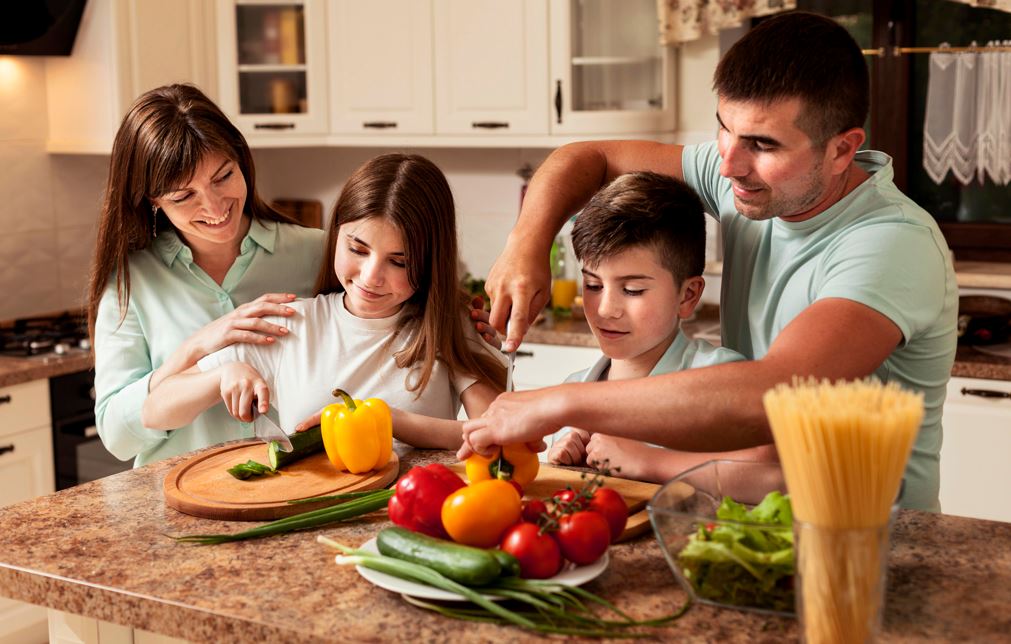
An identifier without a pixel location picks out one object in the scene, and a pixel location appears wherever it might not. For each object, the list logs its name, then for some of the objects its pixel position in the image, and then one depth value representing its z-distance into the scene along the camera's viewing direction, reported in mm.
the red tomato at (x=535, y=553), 1322
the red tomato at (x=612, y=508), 1446
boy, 1804
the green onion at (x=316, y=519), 1524
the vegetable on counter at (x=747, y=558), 1240
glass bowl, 1246
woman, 2117
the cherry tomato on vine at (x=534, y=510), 1421
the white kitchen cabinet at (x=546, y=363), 3641
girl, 2025
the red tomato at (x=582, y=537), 1347
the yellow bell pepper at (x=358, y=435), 1734
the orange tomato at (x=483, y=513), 1380
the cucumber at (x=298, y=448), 1786
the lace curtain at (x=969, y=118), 3553
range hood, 3609
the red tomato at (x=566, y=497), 1406
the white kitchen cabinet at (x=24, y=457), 3256
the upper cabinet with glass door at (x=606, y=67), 3803
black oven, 3402
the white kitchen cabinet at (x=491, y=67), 3855
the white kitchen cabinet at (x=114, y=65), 3760
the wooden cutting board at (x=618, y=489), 1524
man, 1425
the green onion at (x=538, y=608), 1235
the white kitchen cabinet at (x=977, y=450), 3096
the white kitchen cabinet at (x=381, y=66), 4047
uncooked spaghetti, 1076
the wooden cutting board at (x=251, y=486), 1614
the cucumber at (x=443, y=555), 1292
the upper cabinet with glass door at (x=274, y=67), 4141
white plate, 1298
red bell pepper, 1456
